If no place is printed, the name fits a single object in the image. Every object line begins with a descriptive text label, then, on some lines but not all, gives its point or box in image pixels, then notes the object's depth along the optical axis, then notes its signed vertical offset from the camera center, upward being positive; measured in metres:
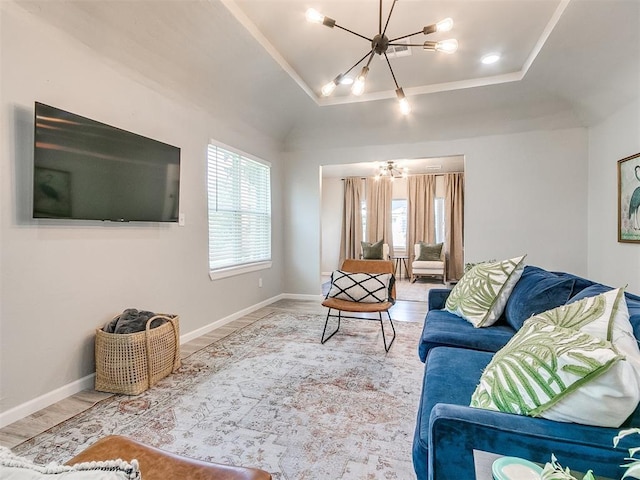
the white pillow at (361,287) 3.17 -0.50
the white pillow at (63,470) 0.47 -0.36
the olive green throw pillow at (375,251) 7.41 -0.33
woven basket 2.19 -0.85
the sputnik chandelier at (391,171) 6.43 +1.40
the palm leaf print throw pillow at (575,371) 0.80 -0.36
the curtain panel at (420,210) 7.73 +0.64
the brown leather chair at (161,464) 0.90 -0.66
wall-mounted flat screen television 1.94 +0.45
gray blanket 2.32 -0.63
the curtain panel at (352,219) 8.30 +0.46
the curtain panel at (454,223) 7.40 +0.32
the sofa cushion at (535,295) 1.77 -0.33
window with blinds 3.70 +0.32
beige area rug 1.60 -1.07
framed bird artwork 3.07 +0.37
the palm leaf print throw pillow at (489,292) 2.15 -0.37
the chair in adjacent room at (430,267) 6.97 -0.66
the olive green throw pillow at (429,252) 7.24 -0.34
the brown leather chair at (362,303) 3.02 -0.64
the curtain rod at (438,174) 7.65 +1.47
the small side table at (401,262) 7.84 -0.62
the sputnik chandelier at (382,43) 2.05 +1.31
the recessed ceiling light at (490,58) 3.21 +1.79
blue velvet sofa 0.79 -0.53
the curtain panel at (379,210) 8.06 +0.67
